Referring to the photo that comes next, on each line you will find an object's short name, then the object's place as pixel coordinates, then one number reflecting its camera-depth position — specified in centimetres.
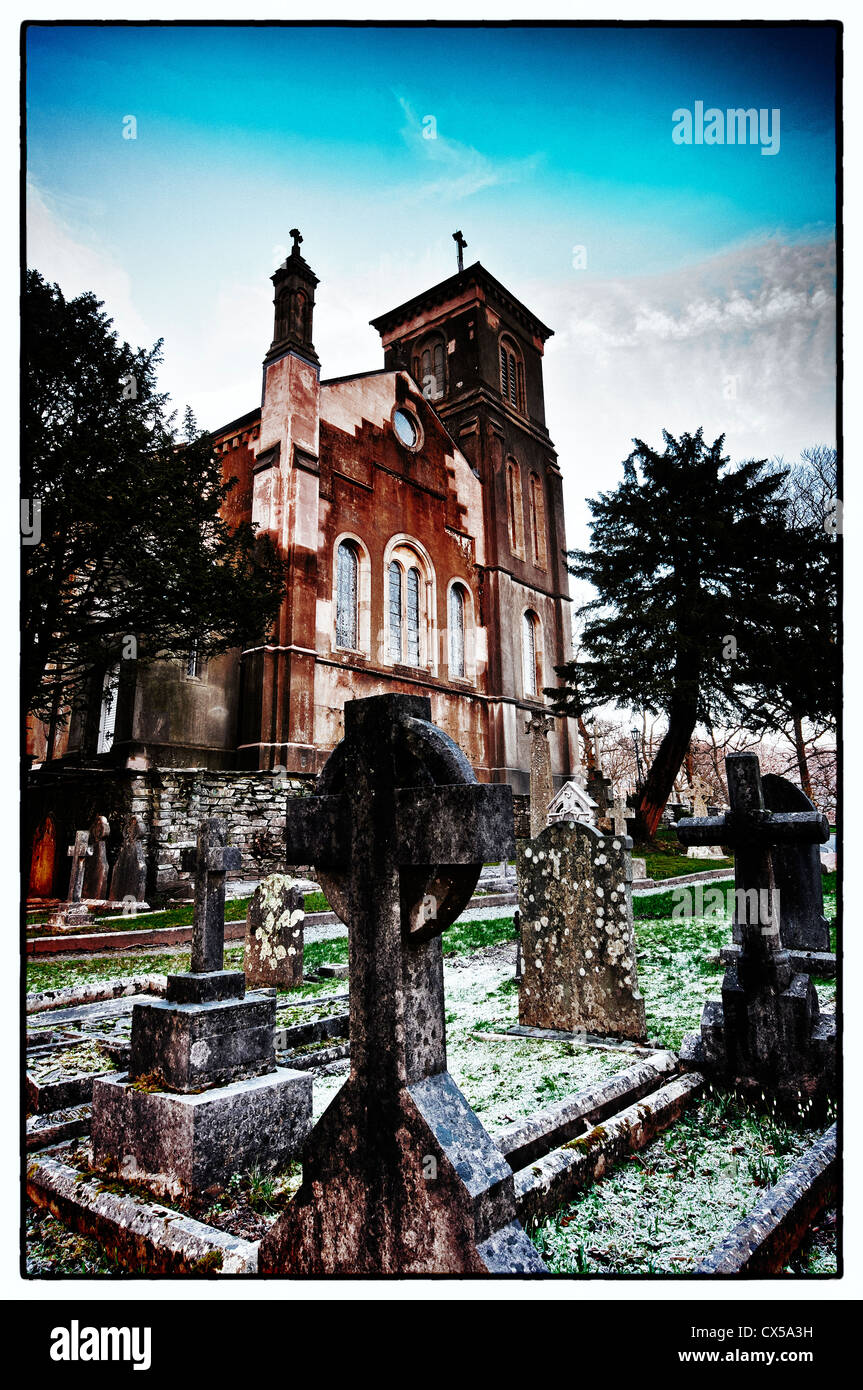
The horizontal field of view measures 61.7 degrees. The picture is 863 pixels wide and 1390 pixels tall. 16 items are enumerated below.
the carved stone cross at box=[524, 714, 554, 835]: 1103
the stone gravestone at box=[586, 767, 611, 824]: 2224
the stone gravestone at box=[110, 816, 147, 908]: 1120
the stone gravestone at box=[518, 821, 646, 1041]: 485
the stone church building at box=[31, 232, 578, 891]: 1519
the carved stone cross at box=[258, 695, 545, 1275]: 179
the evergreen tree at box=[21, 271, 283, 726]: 923
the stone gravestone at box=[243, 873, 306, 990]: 640
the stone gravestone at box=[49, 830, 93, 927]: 982
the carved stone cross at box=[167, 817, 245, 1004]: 312
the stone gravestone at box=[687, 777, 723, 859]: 1880
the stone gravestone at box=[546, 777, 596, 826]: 1579
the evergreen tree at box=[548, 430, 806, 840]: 1753
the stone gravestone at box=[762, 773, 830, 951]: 653
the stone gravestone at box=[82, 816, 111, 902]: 1156
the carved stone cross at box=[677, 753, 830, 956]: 389
